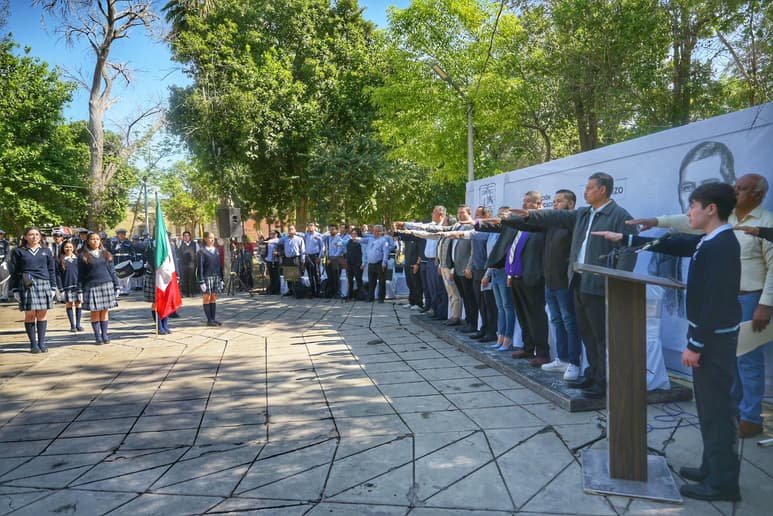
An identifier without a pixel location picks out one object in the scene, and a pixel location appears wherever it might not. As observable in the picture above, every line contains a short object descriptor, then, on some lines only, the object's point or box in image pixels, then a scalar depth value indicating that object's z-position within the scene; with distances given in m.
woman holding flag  8.51
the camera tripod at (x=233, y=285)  15.43
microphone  3.36
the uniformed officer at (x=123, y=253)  16.28
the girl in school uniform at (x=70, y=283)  9.12
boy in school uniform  2.81
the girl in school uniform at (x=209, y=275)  9.23
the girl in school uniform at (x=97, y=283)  8.05
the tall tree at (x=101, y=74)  20.69
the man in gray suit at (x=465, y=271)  7.15
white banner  4.33
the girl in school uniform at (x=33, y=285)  7.62
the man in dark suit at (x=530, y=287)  5.55
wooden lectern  3.07
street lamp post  13.48
